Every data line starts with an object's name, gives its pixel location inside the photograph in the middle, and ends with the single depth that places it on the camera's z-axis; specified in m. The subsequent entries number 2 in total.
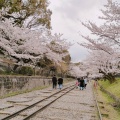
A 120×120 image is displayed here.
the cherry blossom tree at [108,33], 14.20
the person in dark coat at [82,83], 35.92
